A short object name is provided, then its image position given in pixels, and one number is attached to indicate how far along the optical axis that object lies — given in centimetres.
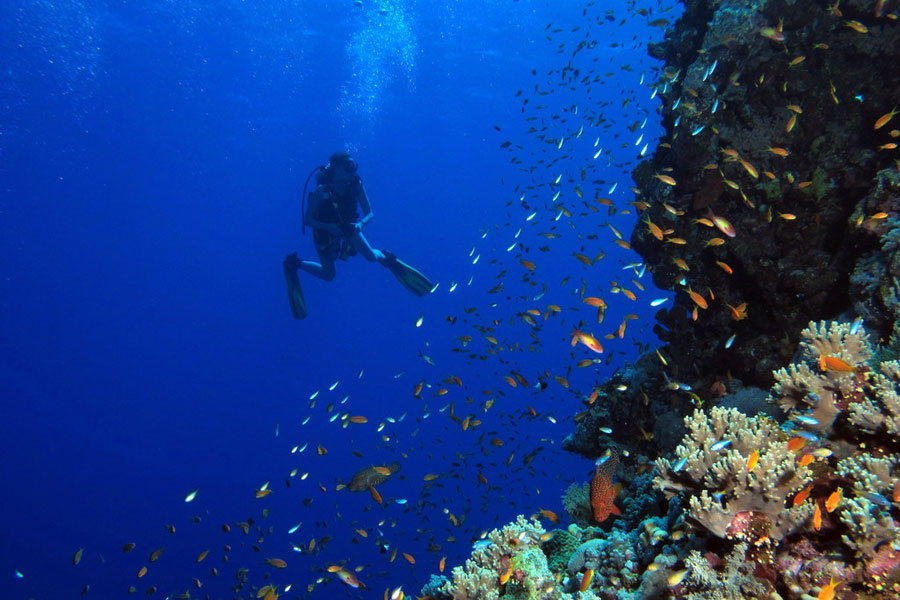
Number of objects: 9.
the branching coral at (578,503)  674
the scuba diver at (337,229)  1503
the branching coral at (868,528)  240
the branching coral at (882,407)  288
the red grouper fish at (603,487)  473
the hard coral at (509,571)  386
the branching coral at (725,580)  272
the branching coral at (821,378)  332
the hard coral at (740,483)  281
